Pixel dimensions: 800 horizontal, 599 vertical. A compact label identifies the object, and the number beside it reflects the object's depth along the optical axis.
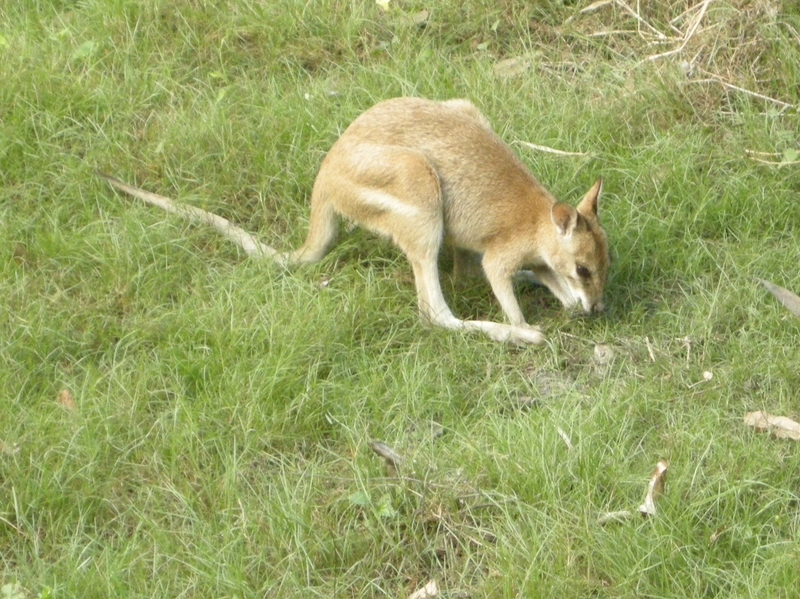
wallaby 11.17
